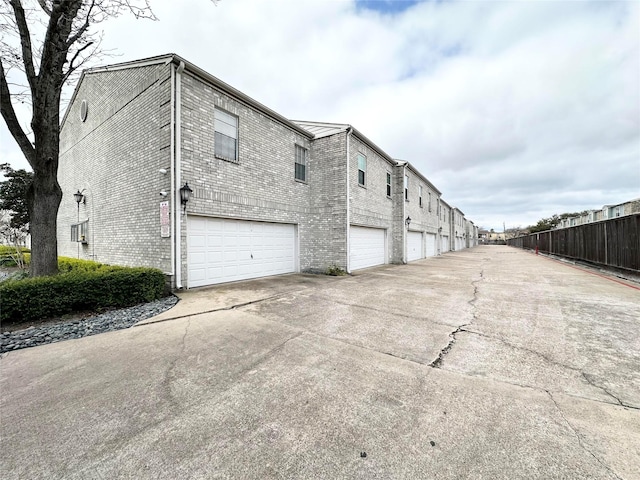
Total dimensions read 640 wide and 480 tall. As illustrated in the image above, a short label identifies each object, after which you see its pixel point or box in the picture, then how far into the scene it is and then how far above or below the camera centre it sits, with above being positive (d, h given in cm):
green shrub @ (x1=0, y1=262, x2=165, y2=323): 410 -88
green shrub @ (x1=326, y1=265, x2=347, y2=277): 955 -111
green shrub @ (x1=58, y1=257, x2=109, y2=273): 727 -63
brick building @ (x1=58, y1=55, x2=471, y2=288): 665 +206
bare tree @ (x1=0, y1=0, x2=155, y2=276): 554 +365
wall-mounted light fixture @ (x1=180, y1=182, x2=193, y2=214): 635 +123
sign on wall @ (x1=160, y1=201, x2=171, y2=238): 637 +56
